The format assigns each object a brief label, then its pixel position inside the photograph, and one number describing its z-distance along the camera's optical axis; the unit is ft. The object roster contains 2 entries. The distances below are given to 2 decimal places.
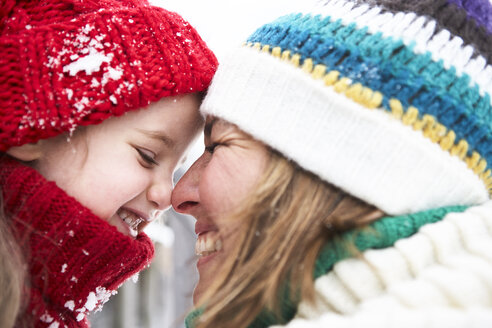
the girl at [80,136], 1.87
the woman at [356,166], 1.78
